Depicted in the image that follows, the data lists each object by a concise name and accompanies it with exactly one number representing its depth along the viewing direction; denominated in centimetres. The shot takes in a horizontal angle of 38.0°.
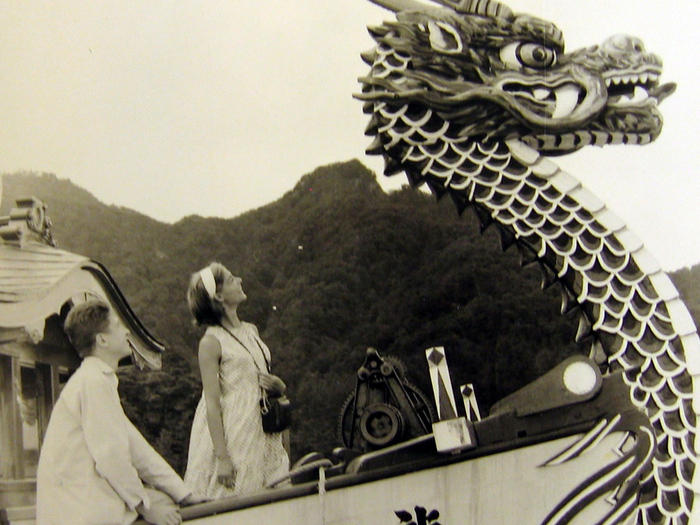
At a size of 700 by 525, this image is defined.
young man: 438
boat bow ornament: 470
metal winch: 457
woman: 457
